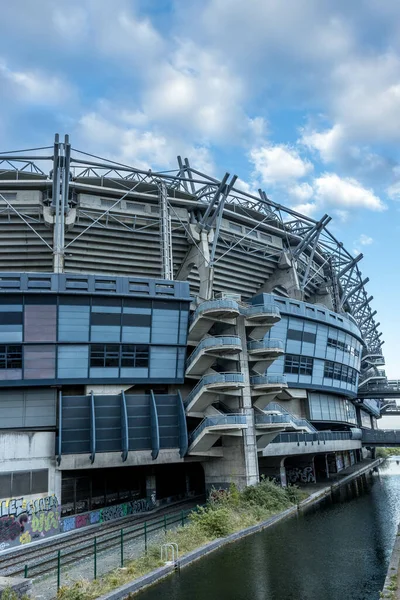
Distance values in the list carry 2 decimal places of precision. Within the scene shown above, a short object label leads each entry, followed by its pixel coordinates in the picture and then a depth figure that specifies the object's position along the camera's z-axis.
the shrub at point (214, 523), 26.02
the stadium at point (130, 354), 36.75
